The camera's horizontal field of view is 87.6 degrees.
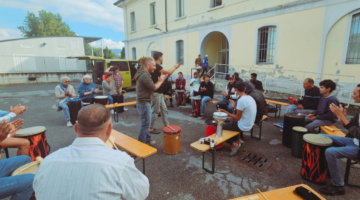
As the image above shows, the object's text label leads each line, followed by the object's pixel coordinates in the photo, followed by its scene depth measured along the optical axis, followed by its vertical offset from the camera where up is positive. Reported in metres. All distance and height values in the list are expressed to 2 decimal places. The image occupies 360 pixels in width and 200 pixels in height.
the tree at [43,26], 43.72 +10.92
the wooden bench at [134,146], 2.79 -1.19
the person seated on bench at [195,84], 7.96 -0.53
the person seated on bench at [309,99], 4.70 -0.71
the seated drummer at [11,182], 1.84 -1.11
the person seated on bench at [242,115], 3.65 -0.86
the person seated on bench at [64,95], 5.62 -0.69
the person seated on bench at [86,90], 6.09 -0.61
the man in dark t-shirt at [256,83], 6.80 -0.43
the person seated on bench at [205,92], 6.59 -0.73
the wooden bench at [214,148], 3.00 -1.21
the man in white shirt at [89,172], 1.03 -0.56
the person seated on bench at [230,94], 6.05 -0.78
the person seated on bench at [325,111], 3.70 -0.82
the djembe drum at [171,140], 3.73 -1.37
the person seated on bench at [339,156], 2.54 -1.16
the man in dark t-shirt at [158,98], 4.36 -0.65
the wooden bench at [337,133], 2.77 -1.11
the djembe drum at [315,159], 2.82 -1.34
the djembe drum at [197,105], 6.48 -1.16
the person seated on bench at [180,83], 8.55 -0.54
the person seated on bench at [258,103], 4.05 -0.68
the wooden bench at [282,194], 1.76 -1.17
